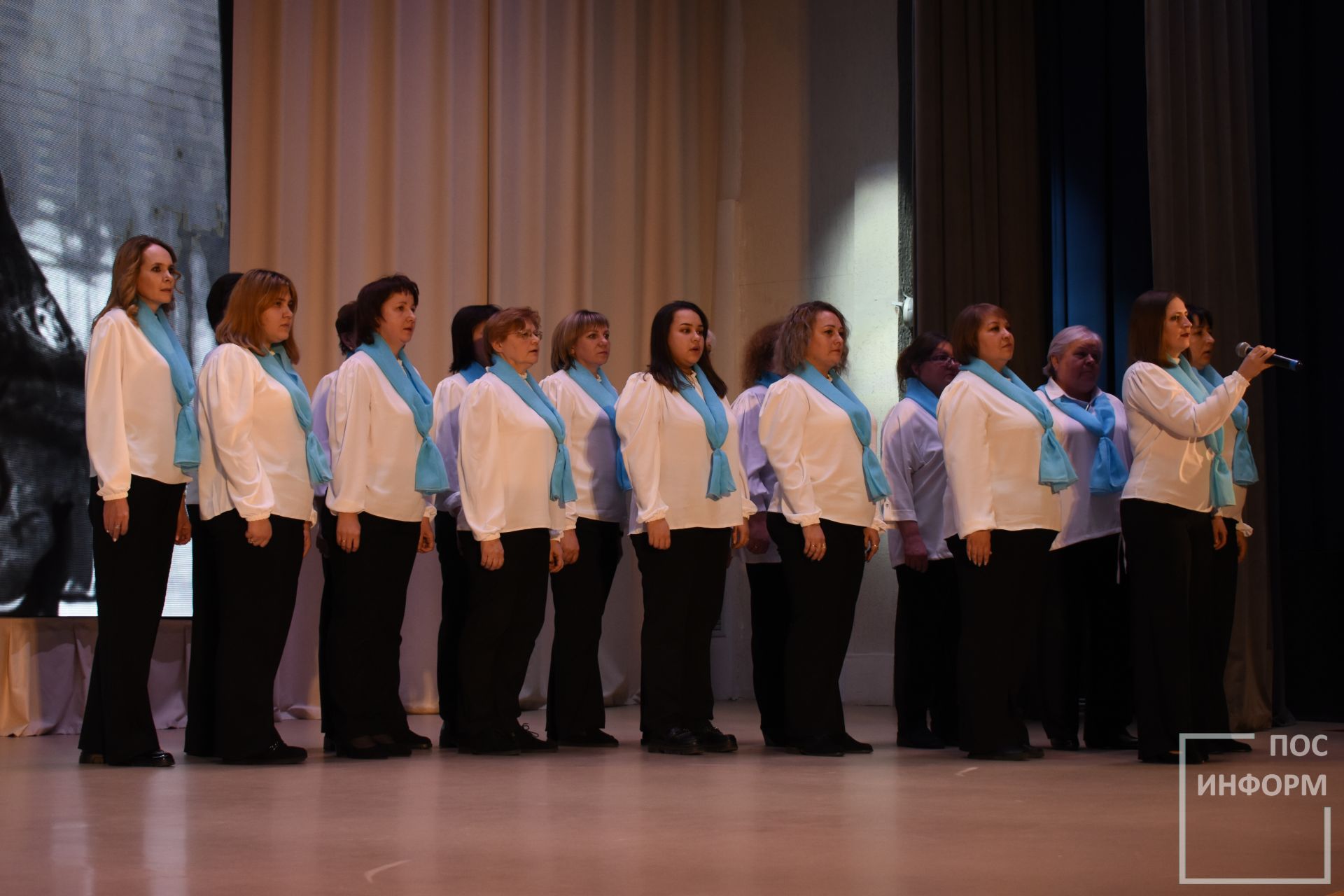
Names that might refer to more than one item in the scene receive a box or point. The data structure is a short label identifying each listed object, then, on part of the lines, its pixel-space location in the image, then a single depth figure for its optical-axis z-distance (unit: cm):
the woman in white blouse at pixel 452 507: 531
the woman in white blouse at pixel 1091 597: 530
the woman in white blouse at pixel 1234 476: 528
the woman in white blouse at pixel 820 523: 495
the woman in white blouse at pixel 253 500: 459
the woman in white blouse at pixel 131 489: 452
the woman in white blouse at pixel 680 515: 499
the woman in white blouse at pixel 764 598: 532
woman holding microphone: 470
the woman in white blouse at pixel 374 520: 483
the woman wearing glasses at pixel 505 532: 495
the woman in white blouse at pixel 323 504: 500
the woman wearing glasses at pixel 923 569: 534
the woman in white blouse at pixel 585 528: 528
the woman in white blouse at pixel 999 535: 477
